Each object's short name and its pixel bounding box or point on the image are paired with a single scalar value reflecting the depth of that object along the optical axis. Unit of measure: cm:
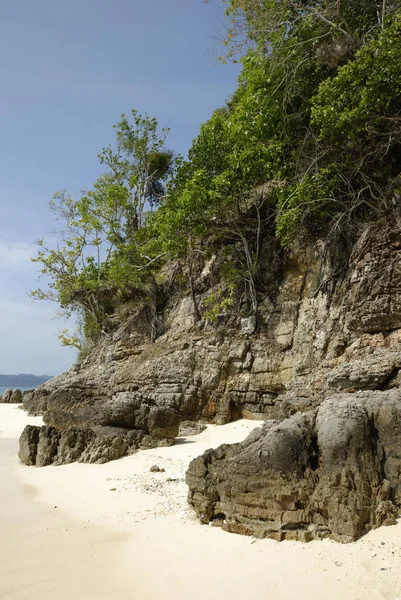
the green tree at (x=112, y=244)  1755
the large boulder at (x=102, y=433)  820
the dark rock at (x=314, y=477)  408
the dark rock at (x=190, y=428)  1070
